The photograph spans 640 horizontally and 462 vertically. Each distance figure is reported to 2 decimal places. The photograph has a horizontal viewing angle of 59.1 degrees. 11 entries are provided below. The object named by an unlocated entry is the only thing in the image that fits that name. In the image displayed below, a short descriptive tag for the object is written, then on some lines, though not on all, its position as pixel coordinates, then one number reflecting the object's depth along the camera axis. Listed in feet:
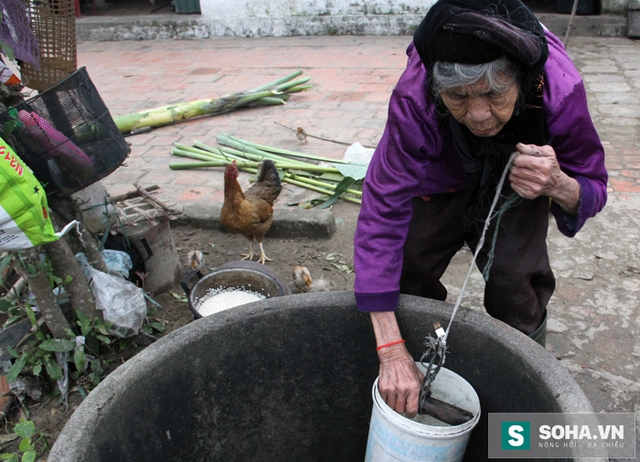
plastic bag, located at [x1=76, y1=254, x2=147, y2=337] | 8.64
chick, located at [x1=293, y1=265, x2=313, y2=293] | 10.75
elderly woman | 4.58
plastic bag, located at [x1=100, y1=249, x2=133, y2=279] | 9.39
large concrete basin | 5.14
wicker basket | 8.43
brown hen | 11.87
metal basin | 9.14
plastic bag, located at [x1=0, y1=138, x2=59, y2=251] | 6.09
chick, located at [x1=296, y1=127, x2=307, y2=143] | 16.99
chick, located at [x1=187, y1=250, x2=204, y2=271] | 10.92
